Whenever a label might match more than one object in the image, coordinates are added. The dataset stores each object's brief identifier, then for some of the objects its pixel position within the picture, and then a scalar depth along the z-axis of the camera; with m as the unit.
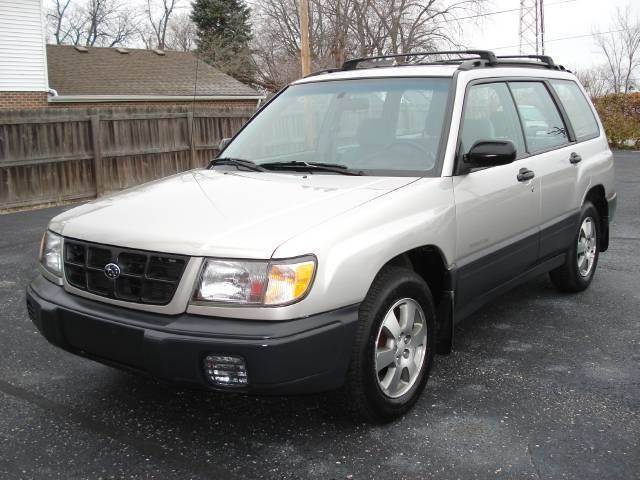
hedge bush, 20.89
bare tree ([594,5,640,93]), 43.88
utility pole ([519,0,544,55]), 38.76
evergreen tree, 35.75
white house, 16.83
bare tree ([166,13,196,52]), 47.69
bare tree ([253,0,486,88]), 29.97
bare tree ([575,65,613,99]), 42.12
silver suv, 2.85
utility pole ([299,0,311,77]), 14.28
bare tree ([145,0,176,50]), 48.41
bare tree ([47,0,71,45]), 46.50
